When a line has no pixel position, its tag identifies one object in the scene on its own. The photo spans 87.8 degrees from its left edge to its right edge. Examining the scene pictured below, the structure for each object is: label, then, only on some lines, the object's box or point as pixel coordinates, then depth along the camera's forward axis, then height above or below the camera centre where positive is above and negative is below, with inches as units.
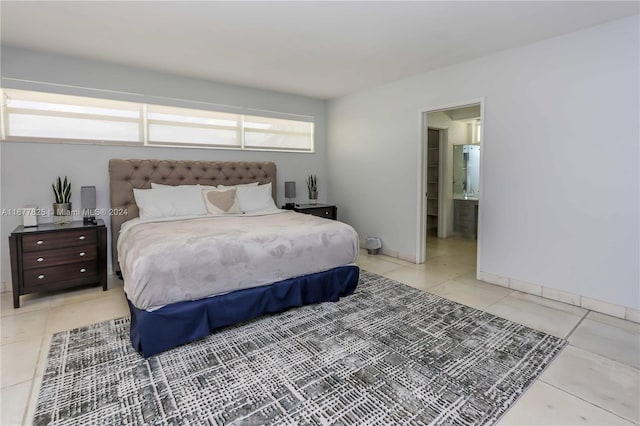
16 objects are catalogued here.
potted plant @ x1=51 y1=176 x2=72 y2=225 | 135.9 -2.7
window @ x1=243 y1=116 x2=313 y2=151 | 198.7 +38.6
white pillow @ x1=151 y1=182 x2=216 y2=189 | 159.0 +4.1
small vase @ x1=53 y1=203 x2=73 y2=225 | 135.5 -7.5
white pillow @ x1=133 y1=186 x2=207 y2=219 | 147.1 -3.5
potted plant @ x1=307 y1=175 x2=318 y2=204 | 222.1 +4.0
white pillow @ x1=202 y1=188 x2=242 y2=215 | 158.6 -3.3
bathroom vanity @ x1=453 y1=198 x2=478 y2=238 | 251.9 -17.6
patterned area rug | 66.7 -43.0
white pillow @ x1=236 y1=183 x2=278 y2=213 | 168.4 -2.5
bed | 87.6 -21.9
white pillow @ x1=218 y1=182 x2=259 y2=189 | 177.2 +5.1
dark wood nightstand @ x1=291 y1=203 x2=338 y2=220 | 194.5 -9.4
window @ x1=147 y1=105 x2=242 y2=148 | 167.2 +36.0
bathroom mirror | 250.5 +17.6
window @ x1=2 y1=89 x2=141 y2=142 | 135.4 +33.7
